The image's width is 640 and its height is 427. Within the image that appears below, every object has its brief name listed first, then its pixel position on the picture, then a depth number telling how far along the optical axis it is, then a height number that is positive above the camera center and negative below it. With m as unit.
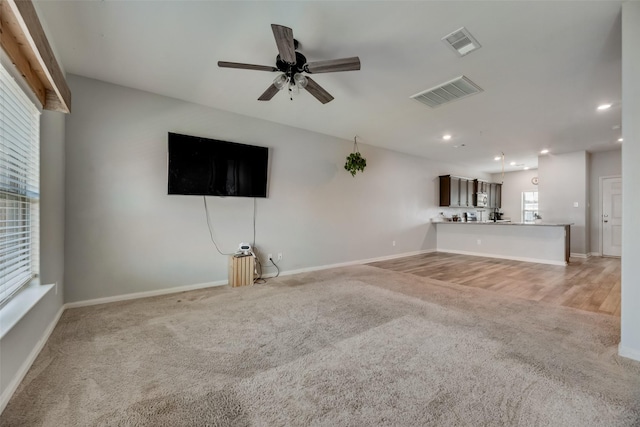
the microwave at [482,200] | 8.76 +0.52
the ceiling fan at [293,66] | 2.03 +1.32
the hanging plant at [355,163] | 5.30 +1.04
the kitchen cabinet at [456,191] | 7.73 +0.73
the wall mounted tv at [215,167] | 3.61 +0.68
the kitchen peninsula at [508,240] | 5.70 -0.62
